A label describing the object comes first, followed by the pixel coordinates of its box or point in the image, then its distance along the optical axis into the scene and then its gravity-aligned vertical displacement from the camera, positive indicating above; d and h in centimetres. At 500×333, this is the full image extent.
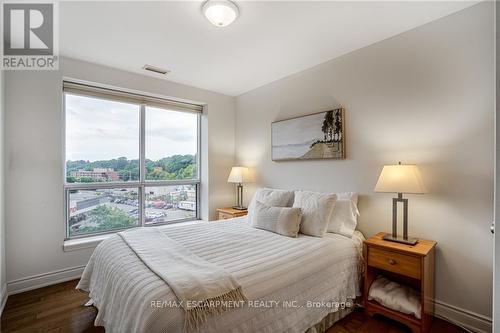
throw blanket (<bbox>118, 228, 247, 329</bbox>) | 120 -65
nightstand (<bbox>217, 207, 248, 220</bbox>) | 358 -72
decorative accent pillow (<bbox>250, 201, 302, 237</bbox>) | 230 -54
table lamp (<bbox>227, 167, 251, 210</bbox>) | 376 -16
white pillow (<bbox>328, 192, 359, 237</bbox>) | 238 -53
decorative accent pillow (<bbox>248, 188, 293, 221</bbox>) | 273 -39
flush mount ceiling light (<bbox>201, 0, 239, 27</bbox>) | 186 +125
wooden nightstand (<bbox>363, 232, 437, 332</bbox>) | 182 -83
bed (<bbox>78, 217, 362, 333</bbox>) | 124 -74
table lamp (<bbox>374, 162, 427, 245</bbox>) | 196 -16
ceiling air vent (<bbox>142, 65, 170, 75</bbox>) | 310 +129
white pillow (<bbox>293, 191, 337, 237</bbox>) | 228 -47
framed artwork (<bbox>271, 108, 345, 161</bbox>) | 277 +37
